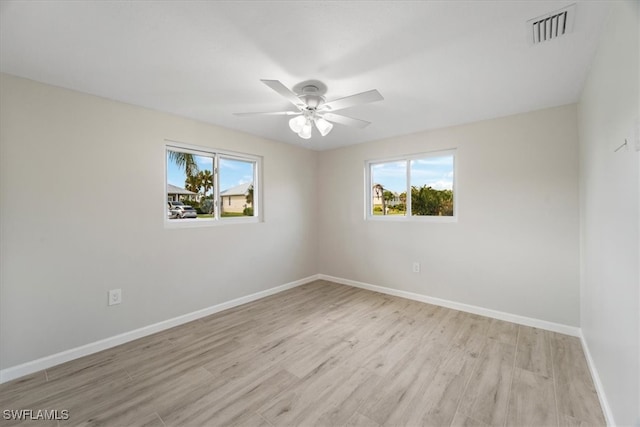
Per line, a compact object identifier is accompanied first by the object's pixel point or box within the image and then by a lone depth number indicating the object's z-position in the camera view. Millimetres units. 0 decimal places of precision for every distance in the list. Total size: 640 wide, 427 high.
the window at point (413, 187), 3523
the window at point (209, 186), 3070
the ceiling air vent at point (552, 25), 1451
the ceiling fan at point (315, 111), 2102
